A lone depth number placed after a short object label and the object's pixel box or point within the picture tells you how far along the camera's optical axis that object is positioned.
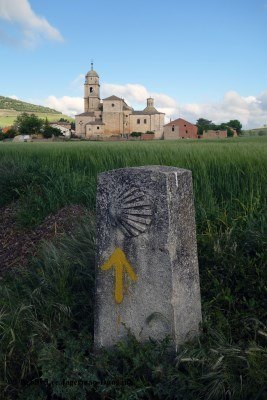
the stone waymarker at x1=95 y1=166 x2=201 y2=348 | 2.78
